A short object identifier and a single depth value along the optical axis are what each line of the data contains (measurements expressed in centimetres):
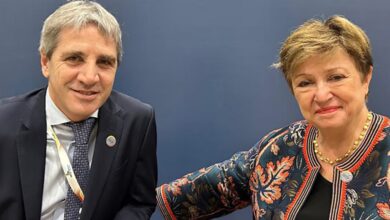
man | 132
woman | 132
